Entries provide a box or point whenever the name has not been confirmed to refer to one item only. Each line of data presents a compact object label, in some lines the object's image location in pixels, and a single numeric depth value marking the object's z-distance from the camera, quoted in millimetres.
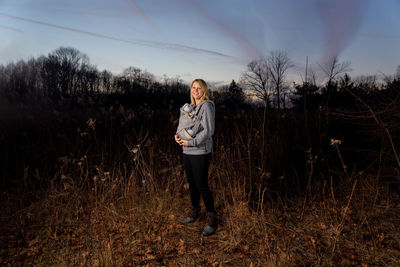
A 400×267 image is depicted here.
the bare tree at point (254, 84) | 31238
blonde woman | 3123
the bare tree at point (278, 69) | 25741
